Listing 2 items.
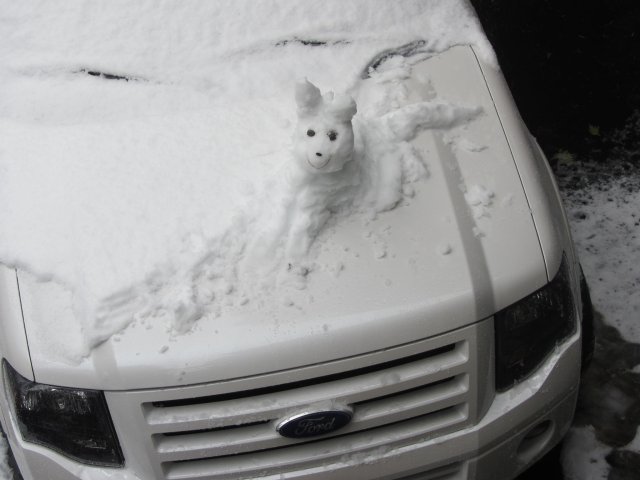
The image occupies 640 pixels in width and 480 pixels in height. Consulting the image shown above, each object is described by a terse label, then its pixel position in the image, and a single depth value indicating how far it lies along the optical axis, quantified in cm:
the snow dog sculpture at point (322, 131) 203
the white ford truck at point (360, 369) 201
